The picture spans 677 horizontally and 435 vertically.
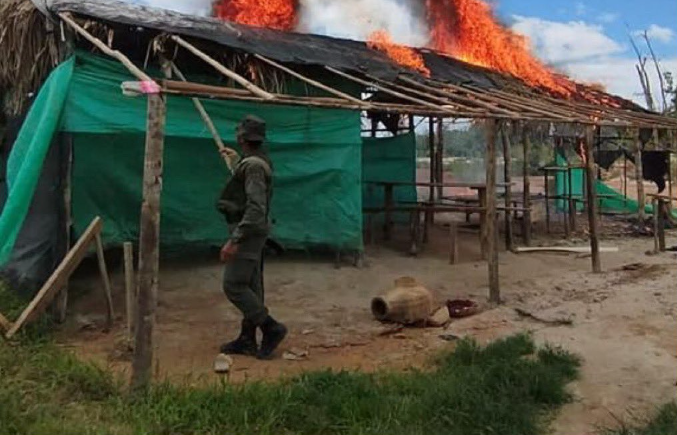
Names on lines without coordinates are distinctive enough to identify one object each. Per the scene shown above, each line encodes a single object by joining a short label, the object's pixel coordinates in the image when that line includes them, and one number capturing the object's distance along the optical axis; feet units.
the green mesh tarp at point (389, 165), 40.98
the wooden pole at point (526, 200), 38.78
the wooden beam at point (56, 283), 18.07
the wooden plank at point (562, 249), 35.75
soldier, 17.80
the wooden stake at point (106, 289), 20.26
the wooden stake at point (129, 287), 19.38
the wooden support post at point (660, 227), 36.99
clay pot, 22.18
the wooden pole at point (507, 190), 36.48
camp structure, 19.71
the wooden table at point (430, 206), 32.89
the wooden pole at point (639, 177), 43.57
